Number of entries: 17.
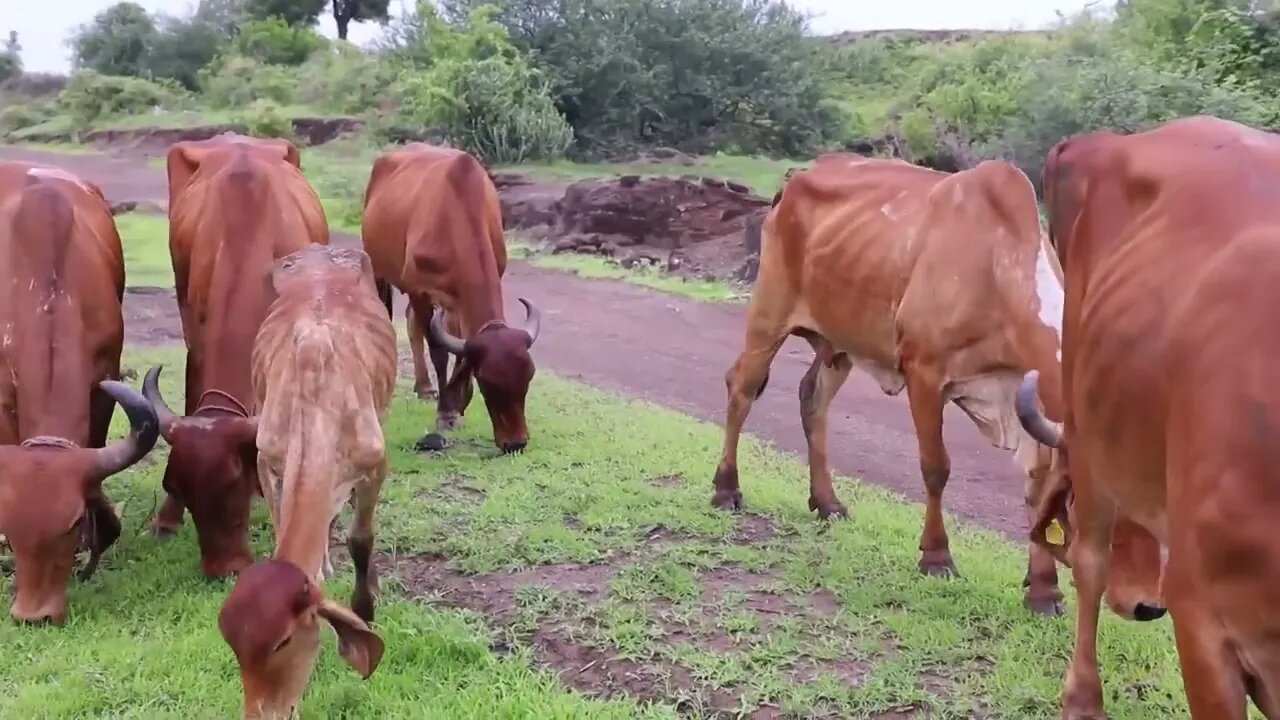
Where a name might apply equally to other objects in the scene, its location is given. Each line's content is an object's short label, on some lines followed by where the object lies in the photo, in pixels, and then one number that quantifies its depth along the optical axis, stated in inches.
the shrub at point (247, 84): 1502.2
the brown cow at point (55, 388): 197.9
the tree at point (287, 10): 1942.7
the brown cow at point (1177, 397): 104.4
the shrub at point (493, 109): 1005.8
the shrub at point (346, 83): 1380.4
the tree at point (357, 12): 2020.9
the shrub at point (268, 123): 1160.2
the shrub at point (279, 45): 1758.1
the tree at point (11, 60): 2066.9
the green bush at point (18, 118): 1577.3
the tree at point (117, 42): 1898.4
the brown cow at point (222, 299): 203.9
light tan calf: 150.0
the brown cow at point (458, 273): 307.4
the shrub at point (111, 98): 1541.6
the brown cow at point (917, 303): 211.8
